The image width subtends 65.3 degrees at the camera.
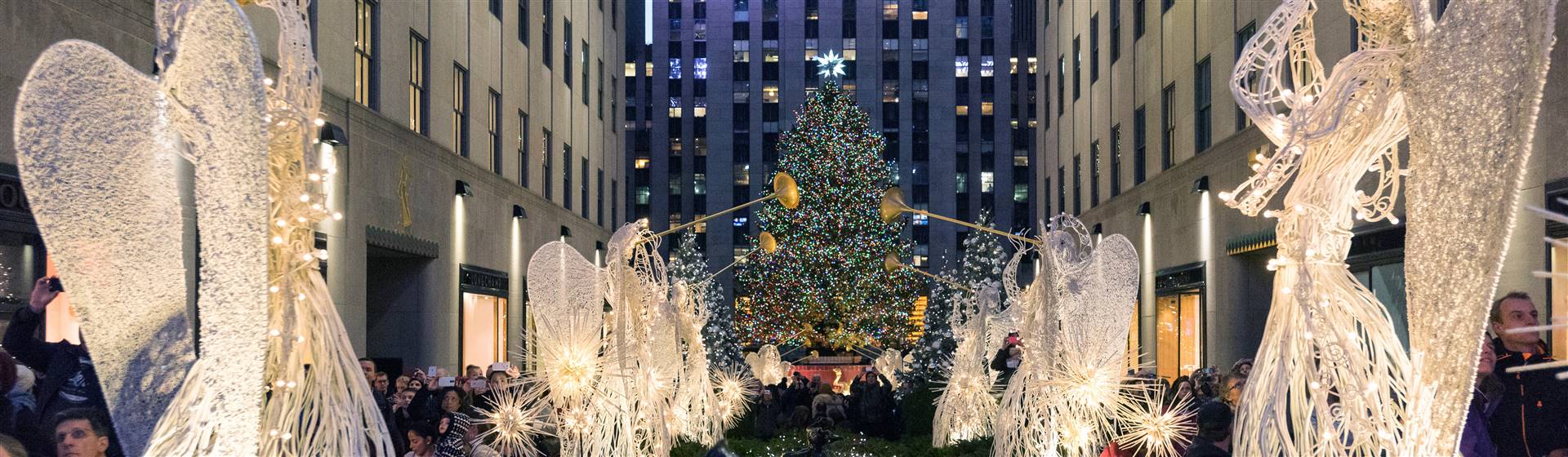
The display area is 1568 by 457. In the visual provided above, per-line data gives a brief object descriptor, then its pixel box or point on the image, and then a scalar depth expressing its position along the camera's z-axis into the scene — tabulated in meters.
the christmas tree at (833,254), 42.12
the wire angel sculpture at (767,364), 26.02
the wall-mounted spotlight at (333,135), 13.51
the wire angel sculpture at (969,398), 14.82
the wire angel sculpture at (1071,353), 8.95
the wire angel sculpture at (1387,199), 2.72
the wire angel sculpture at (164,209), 3.06
